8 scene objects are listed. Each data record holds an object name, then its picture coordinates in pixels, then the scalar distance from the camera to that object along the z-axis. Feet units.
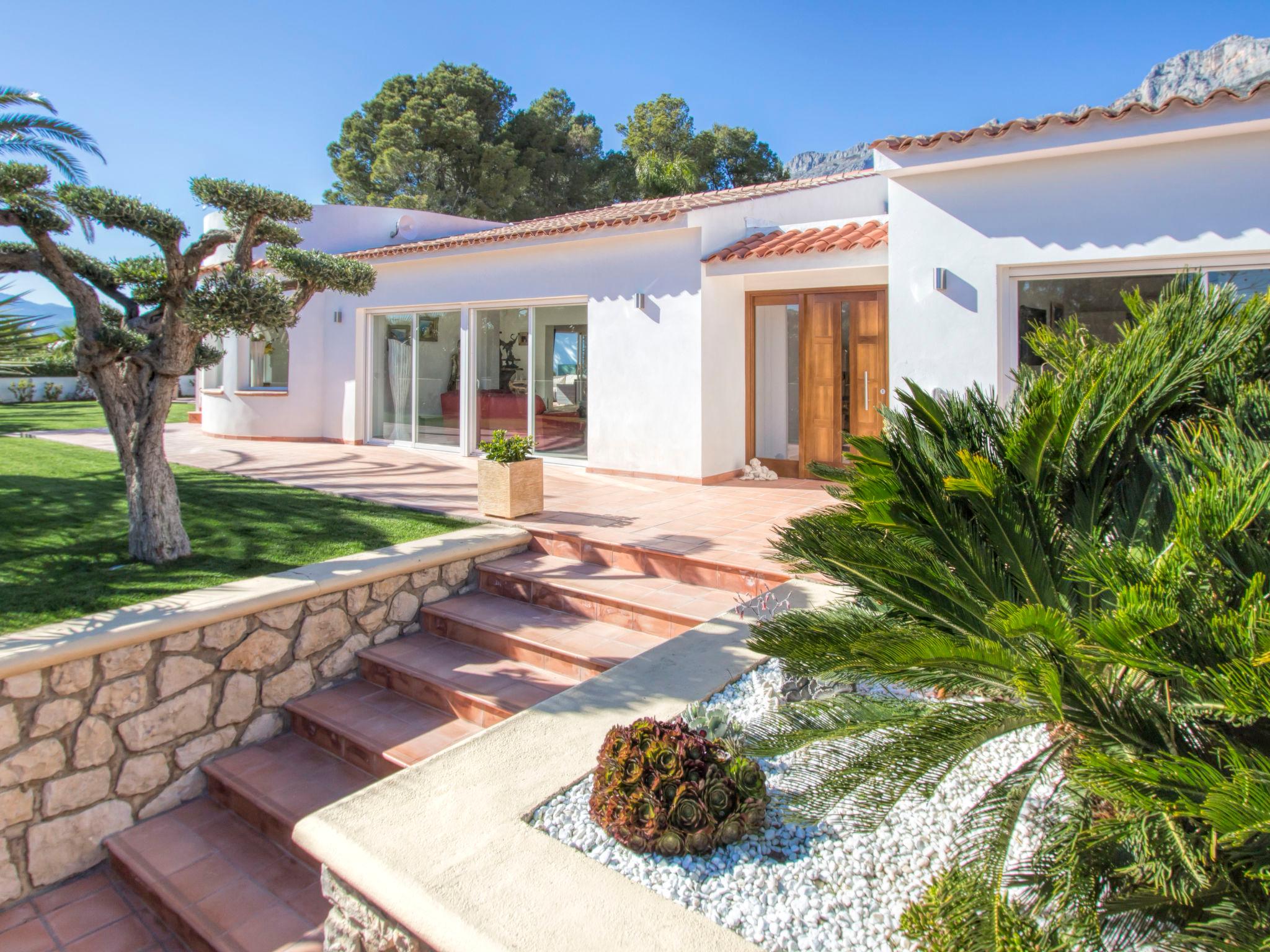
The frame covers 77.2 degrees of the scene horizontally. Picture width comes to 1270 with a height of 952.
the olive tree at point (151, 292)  23.36
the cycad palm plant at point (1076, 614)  7.14
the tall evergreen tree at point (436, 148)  119.24
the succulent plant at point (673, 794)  11.76
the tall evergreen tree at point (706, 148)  133.39
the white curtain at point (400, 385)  57.88
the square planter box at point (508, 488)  32.12
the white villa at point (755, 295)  27.84
